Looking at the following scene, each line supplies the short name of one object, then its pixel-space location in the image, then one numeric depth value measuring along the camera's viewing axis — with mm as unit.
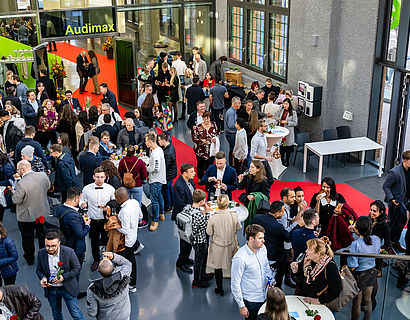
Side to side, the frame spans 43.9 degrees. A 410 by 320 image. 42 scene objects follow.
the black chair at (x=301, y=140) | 11227
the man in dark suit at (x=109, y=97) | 11016
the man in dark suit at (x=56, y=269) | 5531
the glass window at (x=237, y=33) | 15594
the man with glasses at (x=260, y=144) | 9234
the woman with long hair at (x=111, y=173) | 7703
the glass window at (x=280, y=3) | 13164
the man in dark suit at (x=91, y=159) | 8062
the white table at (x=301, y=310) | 5157
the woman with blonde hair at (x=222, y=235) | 6328
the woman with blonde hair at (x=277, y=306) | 4598
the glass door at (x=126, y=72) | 14695
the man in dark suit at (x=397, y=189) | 7590
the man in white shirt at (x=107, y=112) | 9561
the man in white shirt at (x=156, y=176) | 8180
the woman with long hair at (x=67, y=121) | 10086
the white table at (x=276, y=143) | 10447
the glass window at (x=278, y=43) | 13492
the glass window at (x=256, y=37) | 14562
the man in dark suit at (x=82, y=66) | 15641
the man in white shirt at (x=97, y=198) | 7062
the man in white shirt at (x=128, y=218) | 6539
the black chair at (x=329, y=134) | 11293
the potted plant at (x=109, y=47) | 19839
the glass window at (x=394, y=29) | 10203
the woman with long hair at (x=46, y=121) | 10031
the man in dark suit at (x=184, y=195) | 7215
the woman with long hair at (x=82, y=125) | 9852
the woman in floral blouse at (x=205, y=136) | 9461
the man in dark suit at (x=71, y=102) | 10711
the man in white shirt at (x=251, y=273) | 5332
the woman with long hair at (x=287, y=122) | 11094
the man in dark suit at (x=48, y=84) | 12421
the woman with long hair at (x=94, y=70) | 15859
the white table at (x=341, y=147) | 10445
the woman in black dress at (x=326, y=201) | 6910
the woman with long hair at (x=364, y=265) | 5793
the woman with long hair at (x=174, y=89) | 13008
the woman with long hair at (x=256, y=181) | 7391
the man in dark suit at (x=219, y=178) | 7797
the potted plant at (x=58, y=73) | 14777
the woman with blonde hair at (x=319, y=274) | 5172
